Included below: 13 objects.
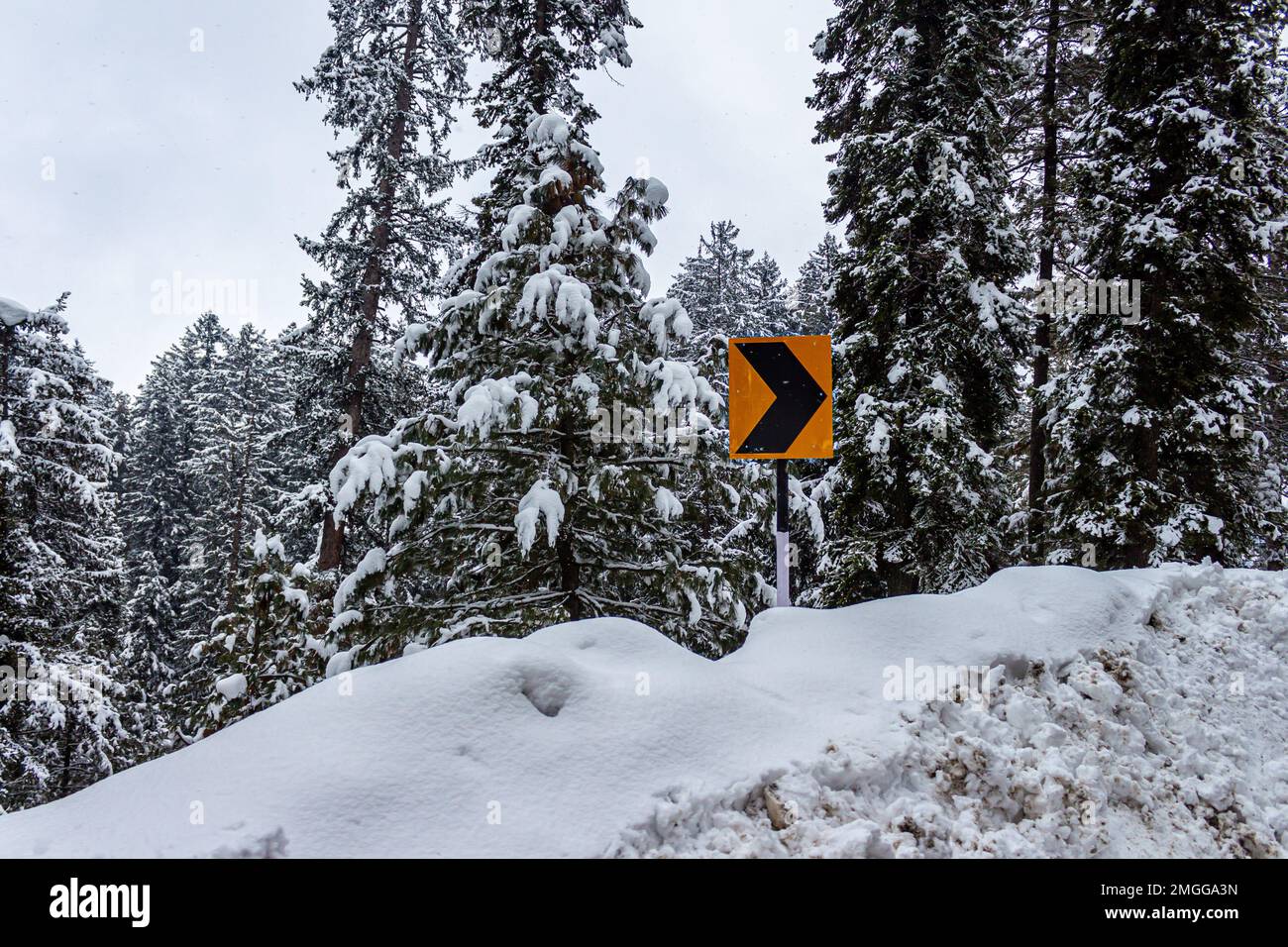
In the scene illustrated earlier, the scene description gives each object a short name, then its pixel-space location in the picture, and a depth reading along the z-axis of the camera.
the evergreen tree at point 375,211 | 14.70
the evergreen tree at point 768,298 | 32.37
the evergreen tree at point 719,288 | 29.97
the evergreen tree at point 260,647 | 7.34
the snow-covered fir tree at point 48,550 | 11.98
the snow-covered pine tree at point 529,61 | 10.43
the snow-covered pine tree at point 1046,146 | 13.85
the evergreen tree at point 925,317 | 10.36
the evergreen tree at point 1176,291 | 9.82
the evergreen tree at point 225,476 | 27.91
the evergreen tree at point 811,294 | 28.97
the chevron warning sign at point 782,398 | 4.75
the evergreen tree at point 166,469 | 30.20
